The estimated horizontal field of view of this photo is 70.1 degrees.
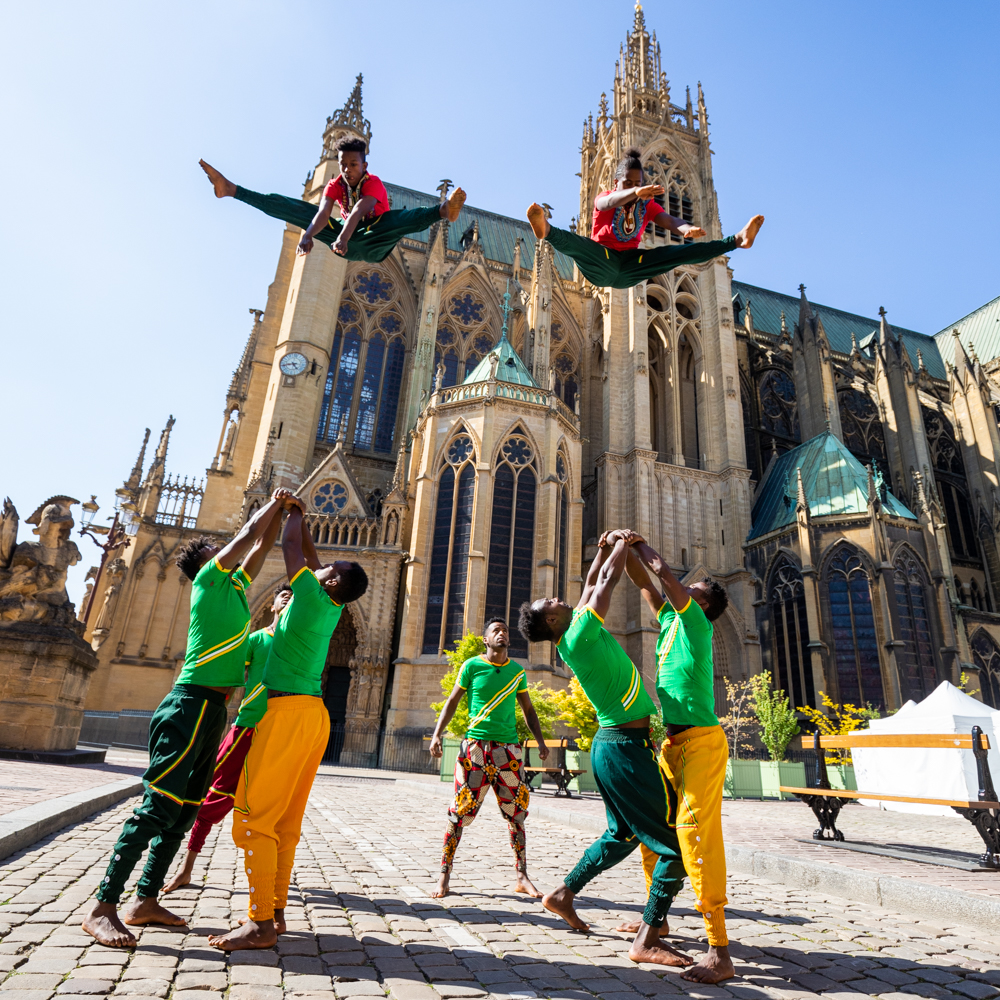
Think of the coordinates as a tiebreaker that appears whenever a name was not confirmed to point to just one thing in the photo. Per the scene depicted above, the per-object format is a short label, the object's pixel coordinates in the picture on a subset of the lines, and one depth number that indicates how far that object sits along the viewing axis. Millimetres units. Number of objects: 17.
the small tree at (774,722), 20359
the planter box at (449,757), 15234
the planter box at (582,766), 15782
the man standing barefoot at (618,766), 3211
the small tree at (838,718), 19750
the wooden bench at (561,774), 12607
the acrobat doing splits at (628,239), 5367
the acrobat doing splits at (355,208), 5254
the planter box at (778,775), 16922
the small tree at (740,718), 23031
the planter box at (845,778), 14688
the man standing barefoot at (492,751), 4523
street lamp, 22531
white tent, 11000
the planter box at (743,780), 17078
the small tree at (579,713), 16734
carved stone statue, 10195
